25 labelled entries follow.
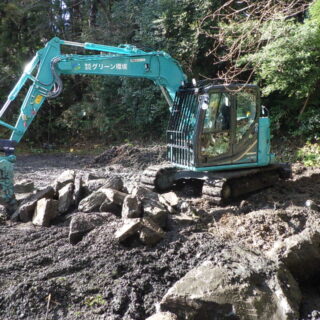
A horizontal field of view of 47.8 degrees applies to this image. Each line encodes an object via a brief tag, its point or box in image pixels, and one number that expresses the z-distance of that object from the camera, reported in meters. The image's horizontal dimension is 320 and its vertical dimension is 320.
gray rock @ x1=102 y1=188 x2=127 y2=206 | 4.74
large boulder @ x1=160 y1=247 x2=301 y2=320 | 3.10
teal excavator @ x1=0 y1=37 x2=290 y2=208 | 5.24
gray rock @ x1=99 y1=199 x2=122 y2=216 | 4.74
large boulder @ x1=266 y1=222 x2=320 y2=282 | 3.83
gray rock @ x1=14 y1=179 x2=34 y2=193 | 6.49
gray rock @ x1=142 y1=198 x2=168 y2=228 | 4.48
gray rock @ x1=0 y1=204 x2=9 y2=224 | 5.05
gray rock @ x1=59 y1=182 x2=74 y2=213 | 5.01
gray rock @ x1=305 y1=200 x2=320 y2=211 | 5.27
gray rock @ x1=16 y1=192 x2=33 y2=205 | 5.56
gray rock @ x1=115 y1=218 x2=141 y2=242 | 4.02
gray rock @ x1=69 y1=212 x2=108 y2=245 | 4.24
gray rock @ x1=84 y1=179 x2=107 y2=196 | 5.79
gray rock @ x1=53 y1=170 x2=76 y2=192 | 5.52
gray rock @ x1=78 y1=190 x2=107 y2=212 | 4.81
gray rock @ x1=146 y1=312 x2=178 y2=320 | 2.89
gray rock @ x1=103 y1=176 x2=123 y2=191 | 5.21
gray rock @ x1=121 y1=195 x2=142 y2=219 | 4.43
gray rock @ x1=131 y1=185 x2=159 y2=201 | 4.86
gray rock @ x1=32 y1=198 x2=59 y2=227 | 4.74
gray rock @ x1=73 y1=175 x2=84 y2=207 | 5.18
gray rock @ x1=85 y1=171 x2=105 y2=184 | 6.57
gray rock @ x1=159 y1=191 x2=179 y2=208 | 5.16
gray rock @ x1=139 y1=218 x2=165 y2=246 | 4.04
